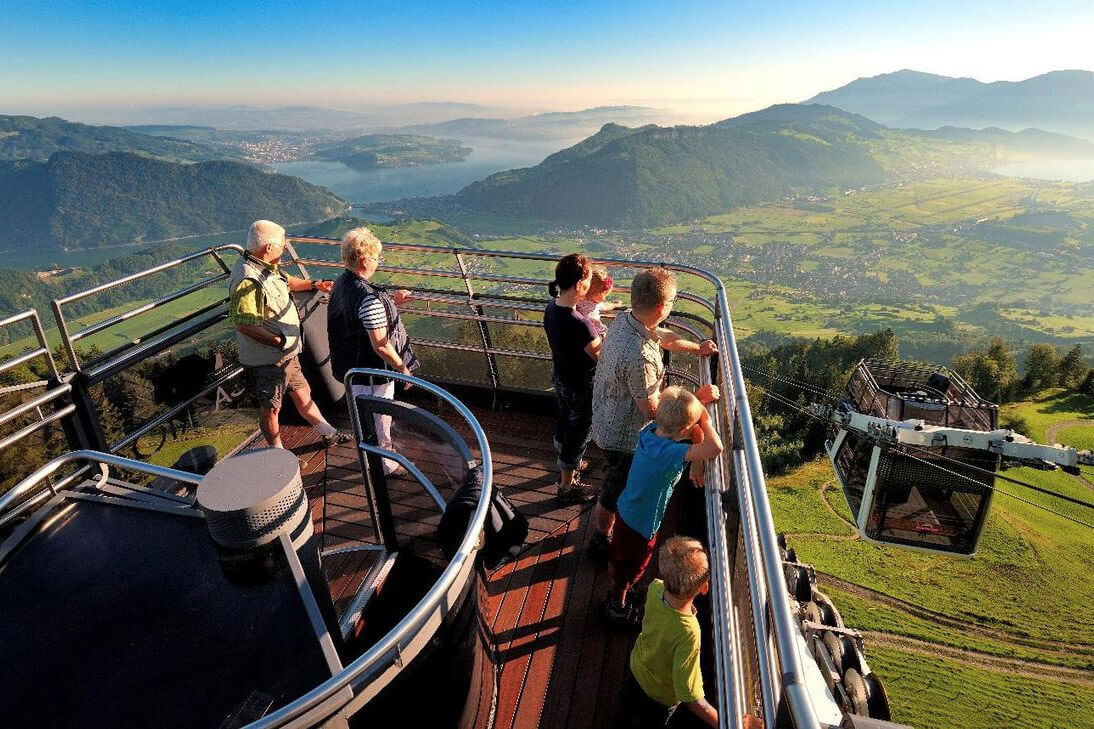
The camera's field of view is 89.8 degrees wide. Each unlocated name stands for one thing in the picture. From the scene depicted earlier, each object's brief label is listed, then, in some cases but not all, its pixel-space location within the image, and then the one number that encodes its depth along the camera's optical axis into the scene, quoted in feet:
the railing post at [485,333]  14.96
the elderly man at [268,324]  12.10
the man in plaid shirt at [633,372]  8.80
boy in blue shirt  7.54
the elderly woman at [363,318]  11.68
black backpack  6.02
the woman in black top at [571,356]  10.31
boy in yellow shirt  6.64
